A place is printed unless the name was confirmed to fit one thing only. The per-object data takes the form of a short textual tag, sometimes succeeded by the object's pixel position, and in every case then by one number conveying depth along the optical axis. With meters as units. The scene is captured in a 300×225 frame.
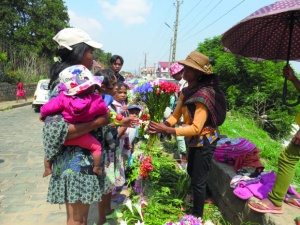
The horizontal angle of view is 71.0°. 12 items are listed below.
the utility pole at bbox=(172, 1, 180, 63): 21.28
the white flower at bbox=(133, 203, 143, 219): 2.42
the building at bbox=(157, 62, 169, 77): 103.34
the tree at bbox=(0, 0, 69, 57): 22.22
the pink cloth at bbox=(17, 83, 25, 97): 13.95
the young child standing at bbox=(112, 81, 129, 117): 3.23
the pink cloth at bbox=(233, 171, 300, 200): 2.29
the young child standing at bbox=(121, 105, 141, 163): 3.48
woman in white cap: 1.61
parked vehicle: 10.95
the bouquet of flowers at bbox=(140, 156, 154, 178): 3.24
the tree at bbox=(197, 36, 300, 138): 9.20
